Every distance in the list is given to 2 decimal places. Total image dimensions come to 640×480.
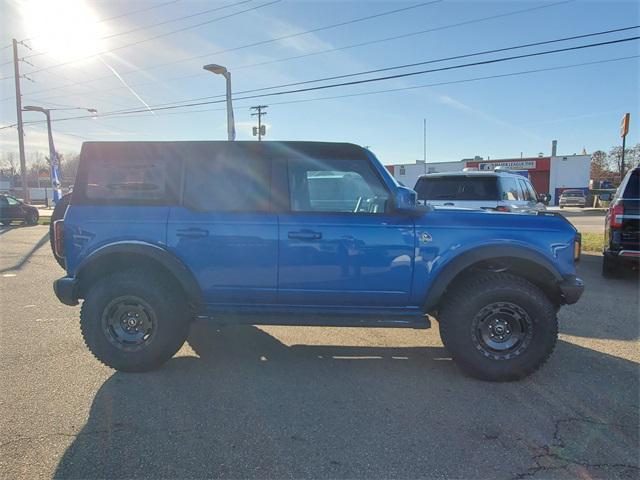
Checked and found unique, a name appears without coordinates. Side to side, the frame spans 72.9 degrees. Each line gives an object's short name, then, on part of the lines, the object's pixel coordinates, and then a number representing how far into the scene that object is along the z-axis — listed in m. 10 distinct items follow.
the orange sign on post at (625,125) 14.62
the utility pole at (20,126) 26.58
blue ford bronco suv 3.66
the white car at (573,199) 38.62
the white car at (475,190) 8.10
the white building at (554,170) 43.06
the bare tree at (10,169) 82.30
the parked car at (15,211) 19.78
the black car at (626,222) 6.81
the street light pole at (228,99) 15.96
